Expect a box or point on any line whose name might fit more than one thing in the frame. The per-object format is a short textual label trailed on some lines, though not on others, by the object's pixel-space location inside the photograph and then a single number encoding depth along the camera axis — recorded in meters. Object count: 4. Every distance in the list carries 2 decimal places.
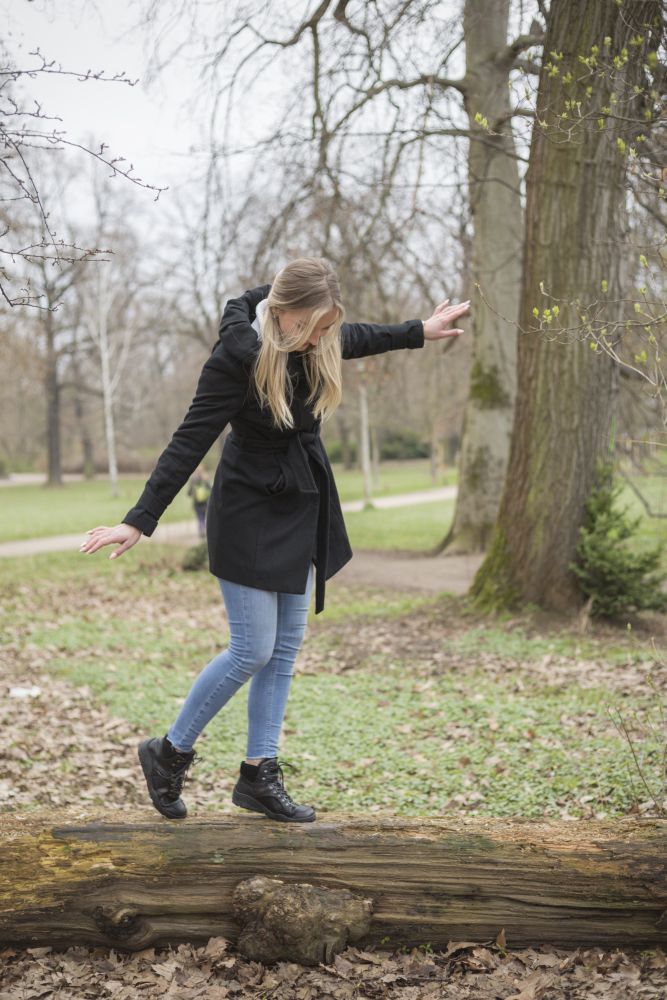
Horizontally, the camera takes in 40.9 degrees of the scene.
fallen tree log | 3.09
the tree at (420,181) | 8.93
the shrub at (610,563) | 7.78
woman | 3.10
